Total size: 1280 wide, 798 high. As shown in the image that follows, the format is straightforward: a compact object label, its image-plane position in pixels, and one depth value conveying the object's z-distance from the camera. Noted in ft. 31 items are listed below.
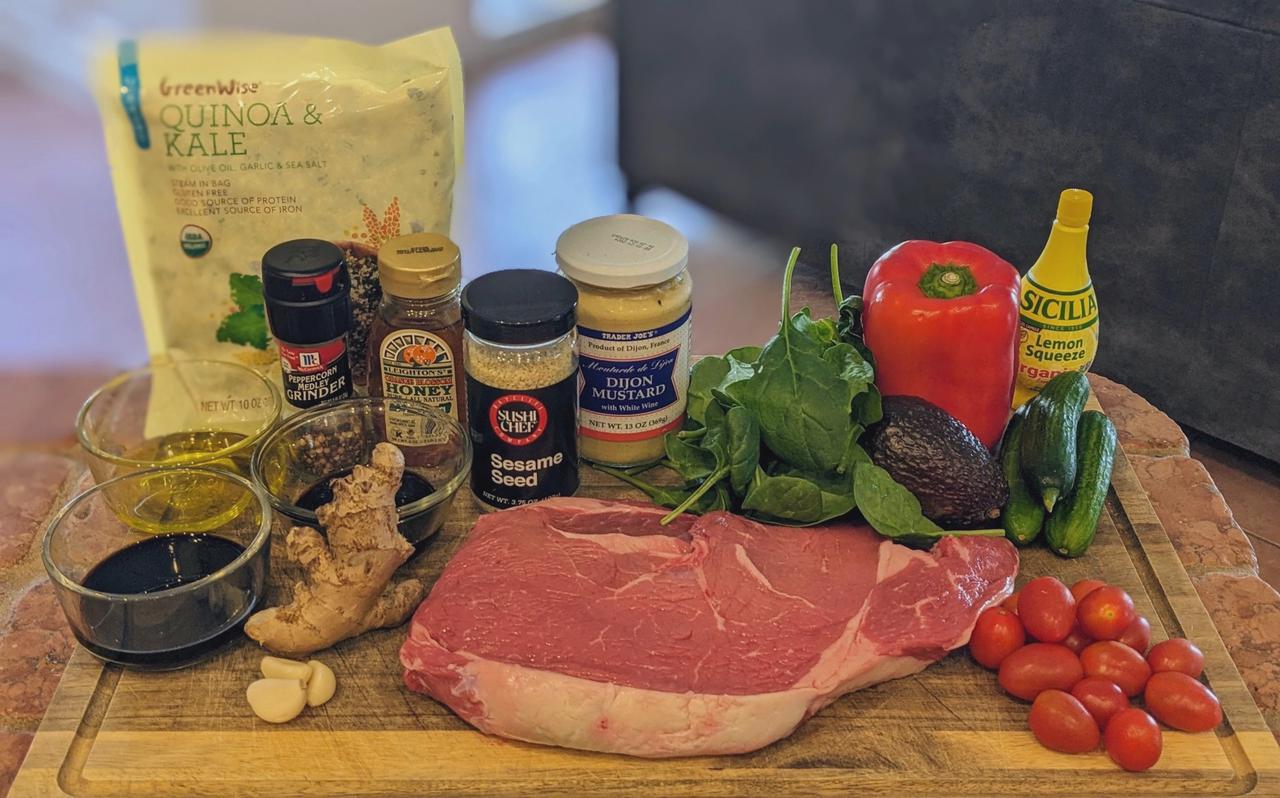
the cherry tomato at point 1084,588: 4.81
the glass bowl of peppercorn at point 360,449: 5.19
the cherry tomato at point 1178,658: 4.60
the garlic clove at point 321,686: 4.48
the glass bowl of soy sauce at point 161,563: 4.51
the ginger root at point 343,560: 4.57
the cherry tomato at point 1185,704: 4.42
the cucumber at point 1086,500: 5.24
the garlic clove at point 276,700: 4.38
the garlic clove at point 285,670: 4.50
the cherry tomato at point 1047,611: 4.68
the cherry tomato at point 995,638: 4.65
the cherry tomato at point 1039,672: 4.51
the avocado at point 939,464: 5.09
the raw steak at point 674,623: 4.28
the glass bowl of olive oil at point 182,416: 5.43
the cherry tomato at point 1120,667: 4.55
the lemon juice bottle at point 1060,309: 5.77
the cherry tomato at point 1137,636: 4.70
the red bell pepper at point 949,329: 5.63
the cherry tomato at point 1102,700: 4.40
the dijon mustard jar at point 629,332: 5.37
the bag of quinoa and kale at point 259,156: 5.63
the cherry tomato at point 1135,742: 4.26
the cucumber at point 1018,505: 5.30
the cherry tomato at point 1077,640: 4.74
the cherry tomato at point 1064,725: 4.31
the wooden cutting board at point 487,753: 4.22
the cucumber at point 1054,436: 5.26
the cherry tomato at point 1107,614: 4.68
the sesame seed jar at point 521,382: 4.97
